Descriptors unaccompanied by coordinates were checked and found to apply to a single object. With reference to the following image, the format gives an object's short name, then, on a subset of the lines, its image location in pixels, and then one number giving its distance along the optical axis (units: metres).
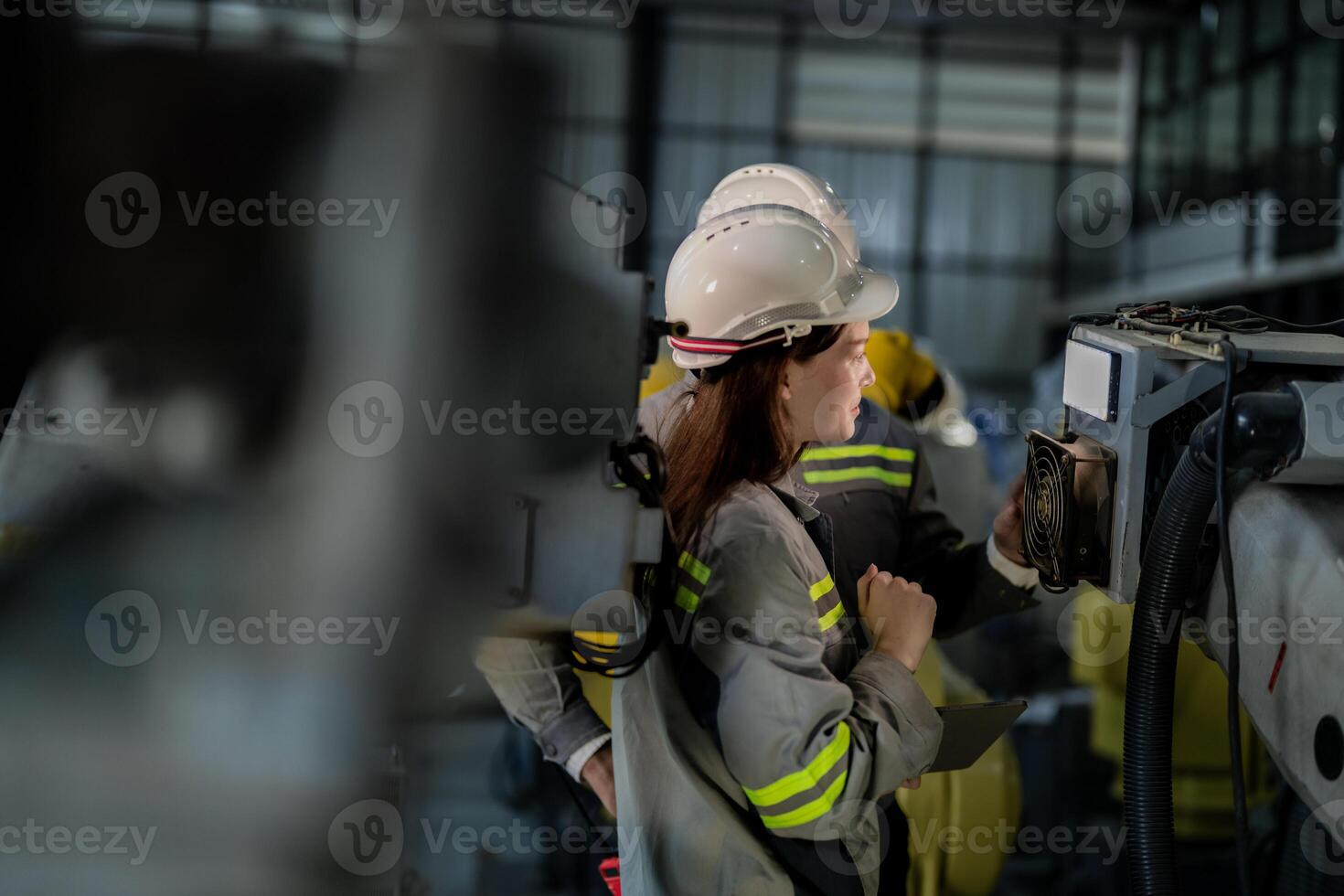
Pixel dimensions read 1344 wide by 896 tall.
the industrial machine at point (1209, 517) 1.31
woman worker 1.41
